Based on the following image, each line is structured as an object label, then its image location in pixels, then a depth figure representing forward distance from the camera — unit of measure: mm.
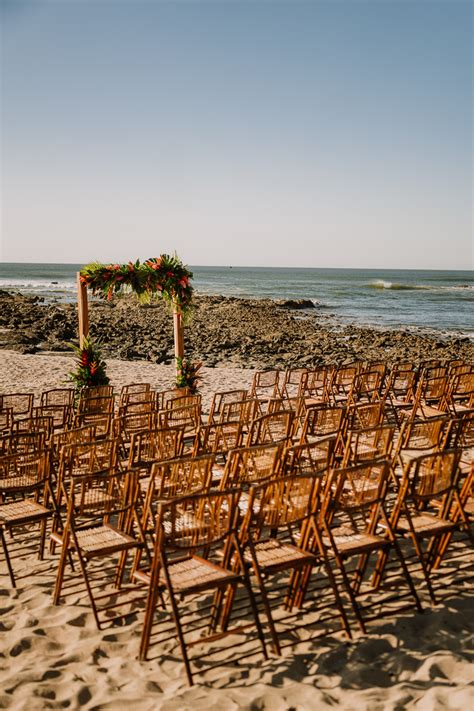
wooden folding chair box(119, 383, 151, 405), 8047
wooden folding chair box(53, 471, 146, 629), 4008
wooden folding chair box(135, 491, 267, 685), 3475
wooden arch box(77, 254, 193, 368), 10789
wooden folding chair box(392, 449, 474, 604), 4199
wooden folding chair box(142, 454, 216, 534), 3963
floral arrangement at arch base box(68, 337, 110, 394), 10633
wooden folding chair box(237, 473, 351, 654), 3662
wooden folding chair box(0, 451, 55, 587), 4609
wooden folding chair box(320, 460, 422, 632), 3889
